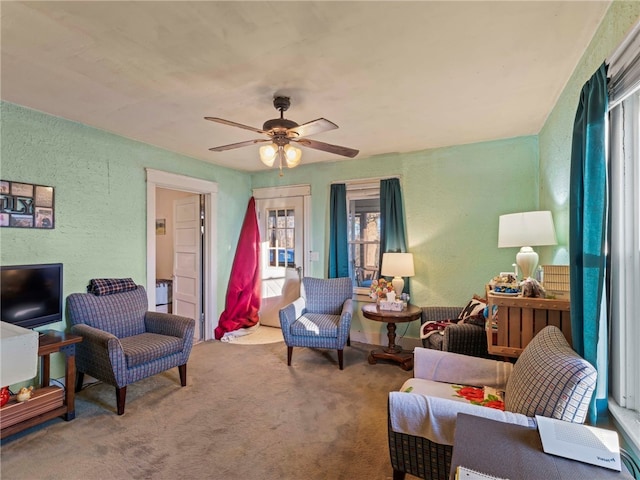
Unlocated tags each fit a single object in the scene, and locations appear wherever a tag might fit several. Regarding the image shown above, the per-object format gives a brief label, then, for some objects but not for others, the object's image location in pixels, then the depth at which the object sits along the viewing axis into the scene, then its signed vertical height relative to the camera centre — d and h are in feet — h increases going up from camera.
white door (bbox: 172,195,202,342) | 14.02 -0.92
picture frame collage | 7.82 +0.91
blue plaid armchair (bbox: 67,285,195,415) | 7.79 -2.79
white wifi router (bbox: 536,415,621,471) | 3.24 -2.19
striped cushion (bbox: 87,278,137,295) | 9.45 -1.40
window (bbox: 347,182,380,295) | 13.47 +0.30
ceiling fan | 6.75 +2.36
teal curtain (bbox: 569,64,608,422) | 4.46 -0.08
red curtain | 14.42 -2.06
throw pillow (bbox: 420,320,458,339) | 9.35 -2.62
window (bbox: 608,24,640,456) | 4.39 -0.09
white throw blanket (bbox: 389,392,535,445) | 4.44 -2.53
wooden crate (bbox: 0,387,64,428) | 6.60 -3.65
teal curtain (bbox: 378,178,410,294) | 12.51 +0.84
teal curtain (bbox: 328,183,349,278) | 13.67 +0.22
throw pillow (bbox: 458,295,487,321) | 8.90 -1.99
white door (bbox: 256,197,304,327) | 15.08 -0.60
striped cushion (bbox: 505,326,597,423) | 3.88 -1.89
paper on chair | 2.90 -2.18
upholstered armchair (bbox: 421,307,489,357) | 8.00 -2.53
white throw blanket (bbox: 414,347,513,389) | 6.21 -2.62
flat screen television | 7.47 -1.35
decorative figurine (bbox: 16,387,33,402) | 6.92 -3.41
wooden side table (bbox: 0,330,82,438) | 6.68 -3.58
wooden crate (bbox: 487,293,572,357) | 5.79 -1.51
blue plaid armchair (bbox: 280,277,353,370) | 10.59 -2.84
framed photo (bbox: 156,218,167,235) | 18.76 +0.84
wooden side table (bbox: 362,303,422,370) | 10.54 -3.06
